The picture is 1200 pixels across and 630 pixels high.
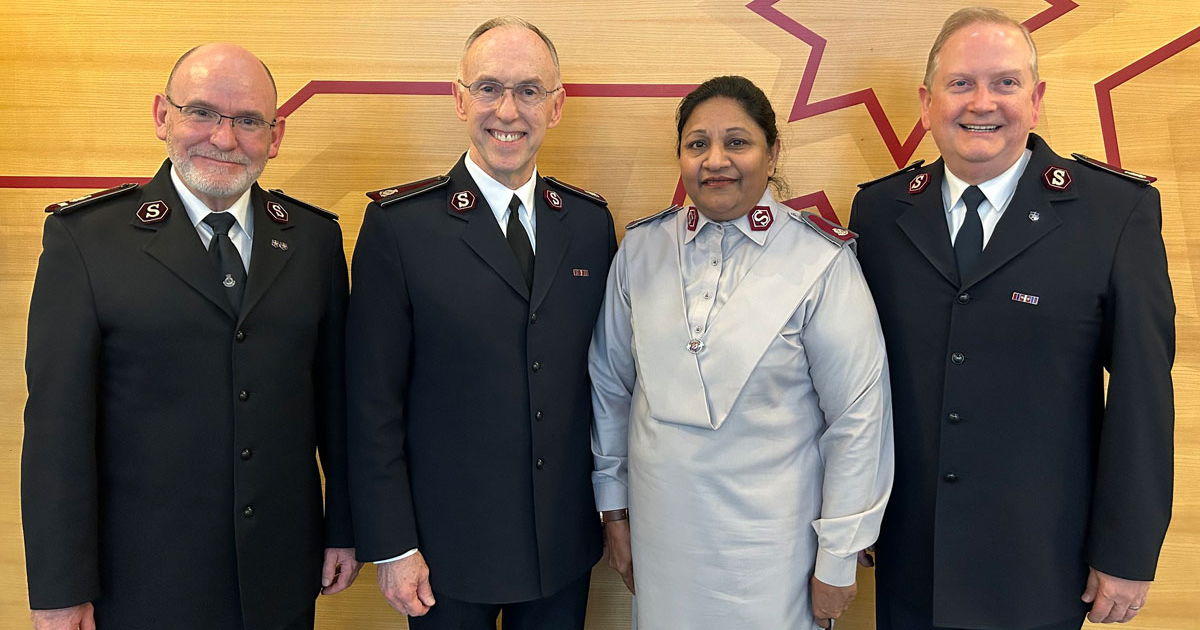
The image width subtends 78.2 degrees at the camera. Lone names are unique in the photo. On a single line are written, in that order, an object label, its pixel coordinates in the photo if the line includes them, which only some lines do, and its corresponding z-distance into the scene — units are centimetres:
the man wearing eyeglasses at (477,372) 175
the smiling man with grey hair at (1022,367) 166
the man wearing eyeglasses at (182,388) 154
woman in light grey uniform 168
